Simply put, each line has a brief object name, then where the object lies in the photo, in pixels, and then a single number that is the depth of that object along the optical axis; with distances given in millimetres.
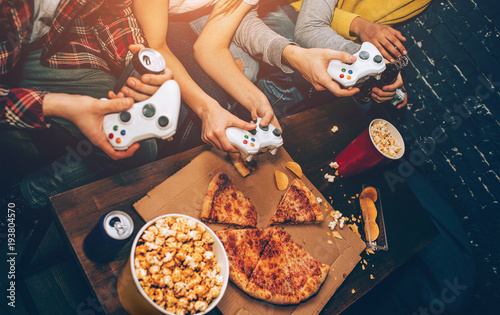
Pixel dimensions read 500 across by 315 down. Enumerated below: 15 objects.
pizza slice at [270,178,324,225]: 1356
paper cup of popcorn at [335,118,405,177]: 1446
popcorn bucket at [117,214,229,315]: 907
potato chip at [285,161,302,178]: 1473
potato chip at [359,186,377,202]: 1579
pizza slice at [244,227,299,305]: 1197
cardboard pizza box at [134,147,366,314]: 1173
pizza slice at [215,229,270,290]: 1184
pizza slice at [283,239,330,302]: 1270
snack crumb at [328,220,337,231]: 1451
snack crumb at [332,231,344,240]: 1442
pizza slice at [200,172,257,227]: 1236
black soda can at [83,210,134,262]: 972
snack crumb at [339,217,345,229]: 1462
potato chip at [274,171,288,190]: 1410
